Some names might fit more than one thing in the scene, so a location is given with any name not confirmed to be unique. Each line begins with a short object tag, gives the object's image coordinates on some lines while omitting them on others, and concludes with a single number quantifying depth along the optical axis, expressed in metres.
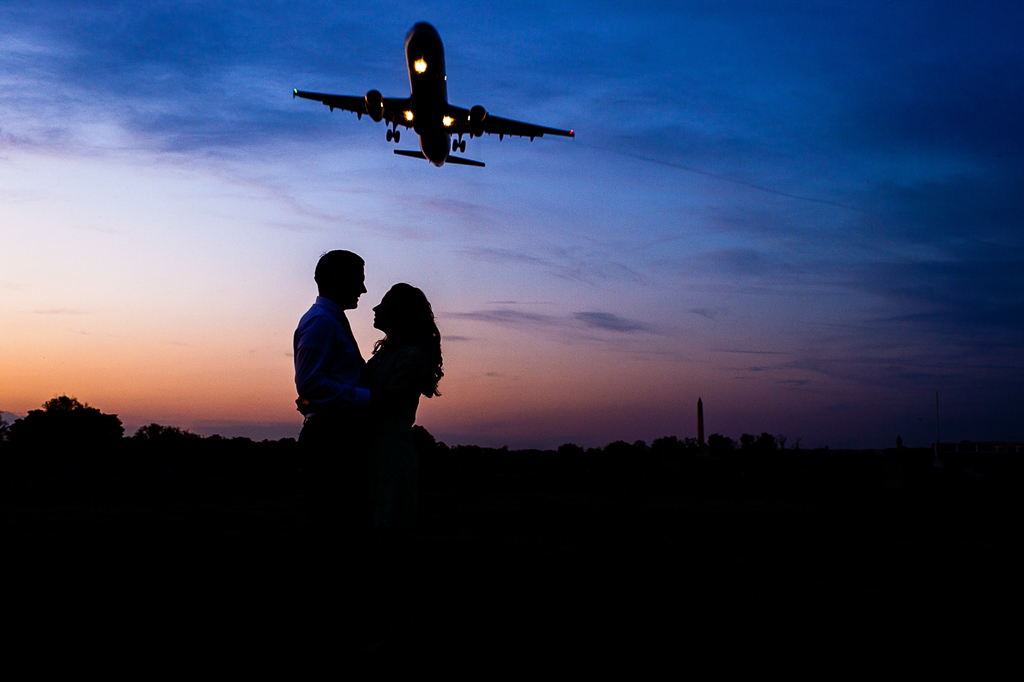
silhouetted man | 3.43
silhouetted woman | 3.66
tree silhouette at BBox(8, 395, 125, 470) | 76.75
